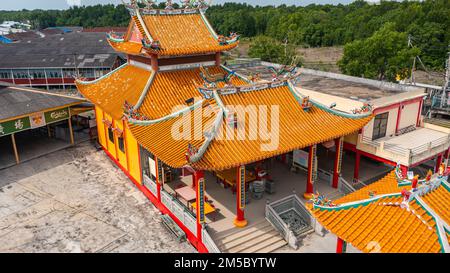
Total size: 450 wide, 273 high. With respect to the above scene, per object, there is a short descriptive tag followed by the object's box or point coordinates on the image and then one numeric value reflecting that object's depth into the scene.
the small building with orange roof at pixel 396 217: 9.95
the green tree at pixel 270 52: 53.59
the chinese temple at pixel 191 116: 15.66
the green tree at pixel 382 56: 41.81
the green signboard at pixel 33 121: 24.28
